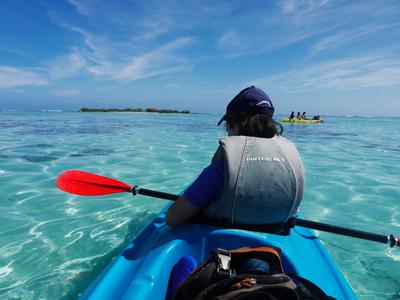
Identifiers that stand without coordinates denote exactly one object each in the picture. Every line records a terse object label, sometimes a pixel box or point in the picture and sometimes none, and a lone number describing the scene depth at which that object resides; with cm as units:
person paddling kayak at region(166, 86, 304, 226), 184
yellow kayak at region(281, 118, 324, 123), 2774
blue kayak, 167
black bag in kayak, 112
